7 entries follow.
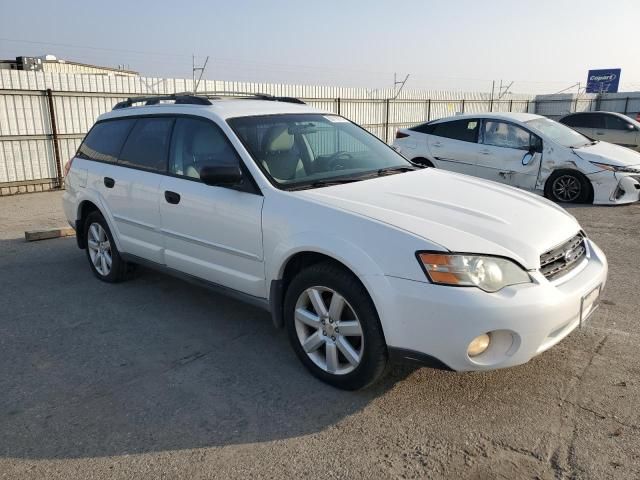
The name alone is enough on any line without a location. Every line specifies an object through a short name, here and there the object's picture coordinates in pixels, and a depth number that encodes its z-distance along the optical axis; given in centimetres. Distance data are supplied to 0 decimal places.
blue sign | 3969
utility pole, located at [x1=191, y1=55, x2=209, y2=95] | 1346
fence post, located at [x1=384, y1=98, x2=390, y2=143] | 1850
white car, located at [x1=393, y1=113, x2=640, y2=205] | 857
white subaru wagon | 276
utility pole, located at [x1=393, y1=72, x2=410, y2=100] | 1864
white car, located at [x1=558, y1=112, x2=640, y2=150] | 1435
